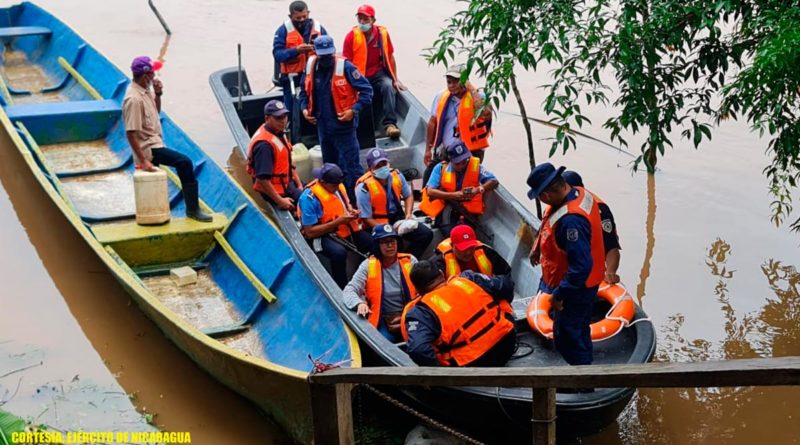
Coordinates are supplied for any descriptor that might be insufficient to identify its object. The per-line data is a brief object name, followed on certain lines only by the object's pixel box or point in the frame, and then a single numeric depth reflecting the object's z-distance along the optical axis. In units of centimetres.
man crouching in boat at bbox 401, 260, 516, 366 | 562
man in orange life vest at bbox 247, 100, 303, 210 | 750
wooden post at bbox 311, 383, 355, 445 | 439
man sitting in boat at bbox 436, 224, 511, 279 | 630
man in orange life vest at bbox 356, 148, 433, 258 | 733
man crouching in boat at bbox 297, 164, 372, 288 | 711
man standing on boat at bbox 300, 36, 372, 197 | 838
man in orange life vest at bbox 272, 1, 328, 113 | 955
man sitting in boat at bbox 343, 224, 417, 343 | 632
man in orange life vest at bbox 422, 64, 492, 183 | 838
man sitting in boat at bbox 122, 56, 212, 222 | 745
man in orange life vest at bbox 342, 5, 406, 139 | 970
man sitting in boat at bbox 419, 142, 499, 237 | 755
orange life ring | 609
